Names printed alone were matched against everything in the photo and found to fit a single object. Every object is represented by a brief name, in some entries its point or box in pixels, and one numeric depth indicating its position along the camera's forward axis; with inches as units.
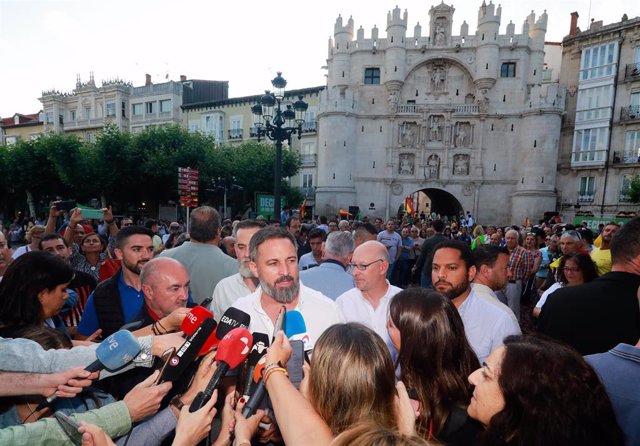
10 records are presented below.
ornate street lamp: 391.5
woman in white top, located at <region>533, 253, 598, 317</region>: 170.9
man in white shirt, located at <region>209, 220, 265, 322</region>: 140.3
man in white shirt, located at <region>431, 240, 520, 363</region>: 112.9
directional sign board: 594.9
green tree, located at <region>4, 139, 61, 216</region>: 1050.7
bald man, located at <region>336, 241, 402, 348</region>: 132.9
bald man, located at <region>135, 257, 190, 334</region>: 104.2
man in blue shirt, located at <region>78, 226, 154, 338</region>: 122.8
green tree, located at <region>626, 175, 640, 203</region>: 878.4
